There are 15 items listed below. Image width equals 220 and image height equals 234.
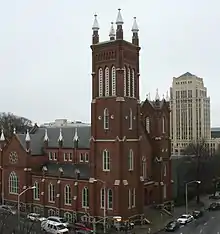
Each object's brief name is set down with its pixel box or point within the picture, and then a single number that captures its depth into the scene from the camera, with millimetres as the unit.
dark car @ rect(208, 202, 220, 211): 70712
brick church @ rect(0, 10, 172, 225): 52375
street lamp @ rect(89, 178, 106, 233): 52531
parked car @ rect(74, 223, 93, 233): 50703
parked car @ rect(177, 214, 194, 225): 56884
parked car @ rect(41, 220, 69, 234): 49309
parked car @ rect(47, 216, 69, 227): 52988
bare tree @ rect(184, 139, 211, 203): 80225
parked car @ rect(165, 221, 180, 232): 52438
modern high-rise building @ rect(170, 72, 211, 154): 178000
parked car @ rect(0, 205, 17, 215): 61625
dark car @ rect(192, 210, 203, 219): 62653
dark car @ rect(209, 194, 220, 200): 83719
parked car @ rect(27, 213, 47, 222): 53766
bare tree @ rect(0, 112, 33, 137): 132375
